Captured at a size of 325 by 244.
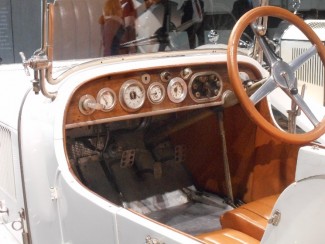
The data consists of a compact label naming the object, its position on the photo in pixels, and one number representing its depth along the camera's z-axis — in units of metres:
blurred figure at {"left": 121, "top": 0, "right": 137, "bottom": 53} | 2.67
